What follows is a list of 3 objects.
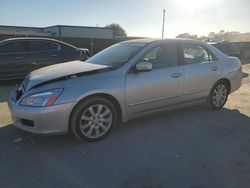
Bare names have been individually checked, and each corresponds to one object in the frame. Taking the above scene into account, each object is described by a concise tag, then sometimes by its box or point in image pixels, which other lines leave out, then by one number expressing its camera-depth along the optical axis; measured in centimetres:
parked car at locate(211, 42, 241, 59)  1262
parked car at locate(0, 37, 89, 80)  591
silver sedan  268
